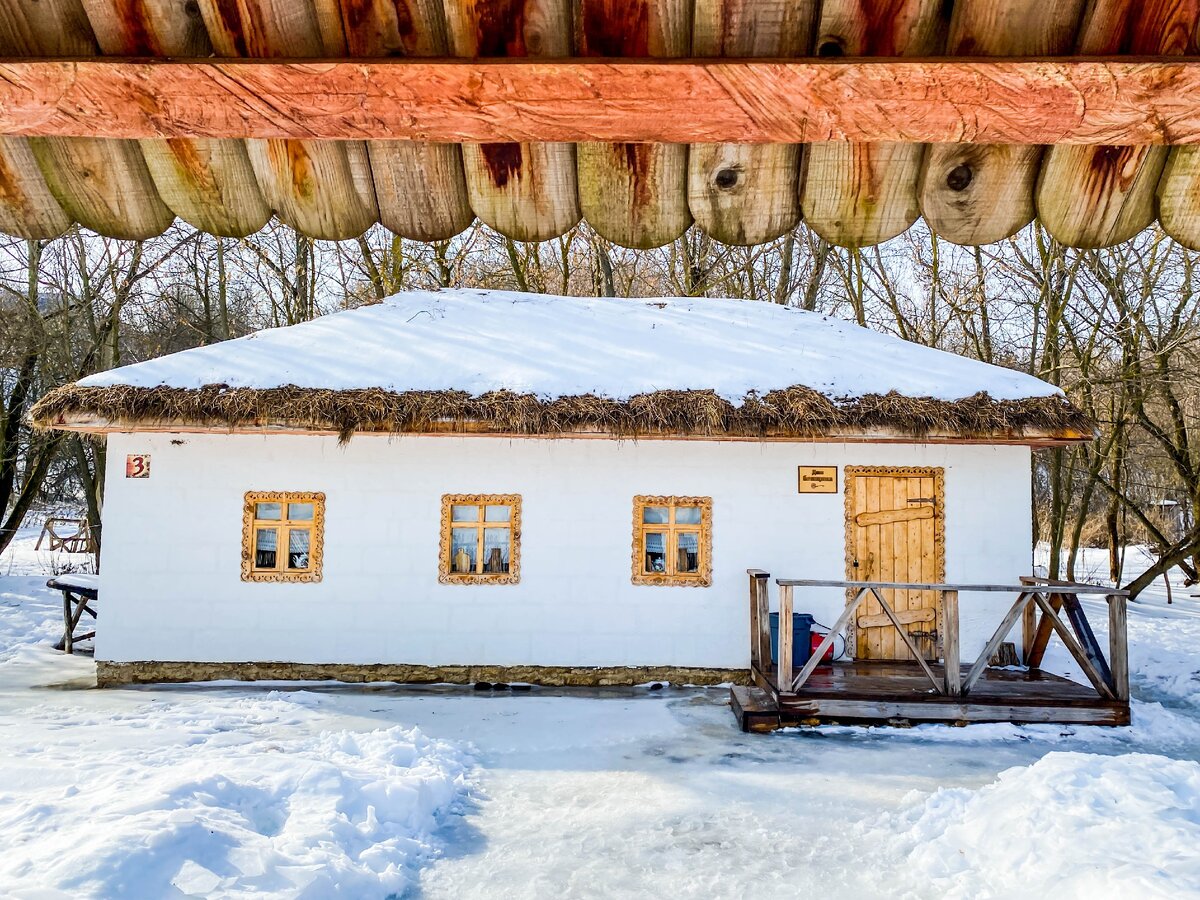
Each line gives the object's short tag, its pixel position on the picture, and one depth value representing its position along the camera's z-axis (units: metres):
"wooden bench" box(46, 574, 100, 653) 10.48
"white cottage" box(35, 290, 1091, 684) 8.86
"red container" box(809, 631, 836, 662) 8.76
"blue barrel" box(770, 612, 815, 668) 8.48
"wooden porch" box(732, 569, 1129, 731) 7.18
